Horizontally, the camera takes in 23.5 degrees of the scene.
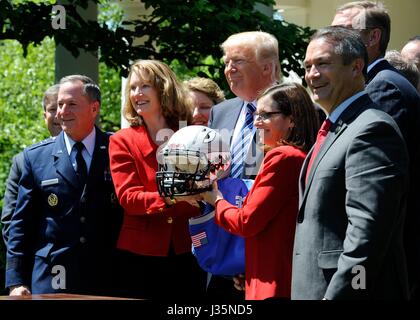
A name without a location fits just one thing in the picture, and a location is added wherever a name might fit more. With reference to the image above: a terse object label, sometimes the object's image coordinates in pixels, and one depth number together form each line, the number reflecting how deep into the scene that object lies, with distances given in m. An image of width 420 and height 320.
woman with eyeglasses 5.23
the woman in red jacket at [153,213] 6.22
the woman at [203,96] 7.61
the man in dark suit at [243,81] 6.03
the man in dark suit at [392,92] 5.00
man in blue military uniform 6.54
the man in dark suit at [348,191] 4.35
